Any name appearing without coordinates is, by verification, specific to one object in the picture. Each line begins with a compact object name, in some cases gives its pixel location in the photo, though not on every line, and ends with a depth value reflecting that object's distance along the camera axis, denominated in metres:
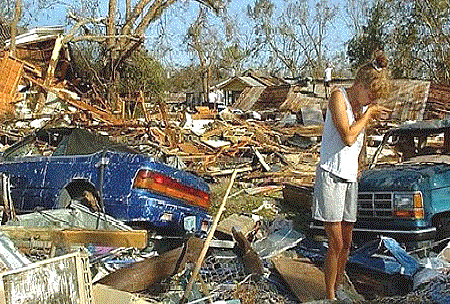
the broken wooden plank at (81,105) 18.53
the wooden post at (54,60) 25.03
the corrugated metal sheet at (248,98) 38.06
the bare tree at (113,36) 26.80
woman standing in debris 4.75
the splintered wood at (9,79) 23.33
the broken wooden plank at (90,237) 4.89
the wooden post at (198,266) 4.66
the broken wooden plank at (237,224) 7.64
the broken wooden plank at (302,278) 5.40
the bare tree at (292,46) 64.25
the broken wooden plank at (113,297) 4.01
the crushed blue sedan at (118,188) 6.59
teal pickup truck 6.50
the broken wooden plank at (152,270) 5.38
